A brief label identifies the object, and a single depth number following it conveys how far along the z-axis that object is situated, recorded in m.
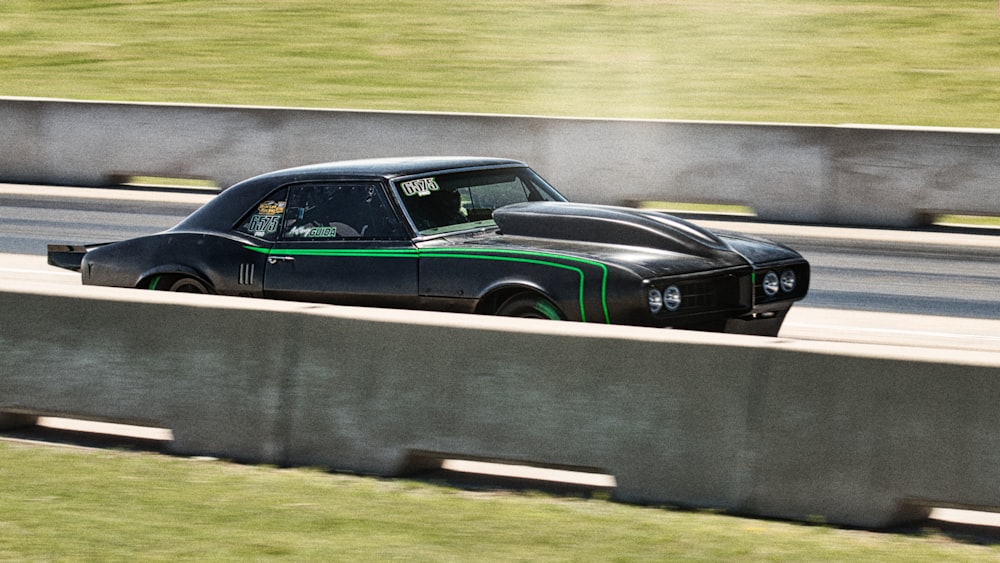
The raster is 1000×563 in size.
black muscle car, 15.37
